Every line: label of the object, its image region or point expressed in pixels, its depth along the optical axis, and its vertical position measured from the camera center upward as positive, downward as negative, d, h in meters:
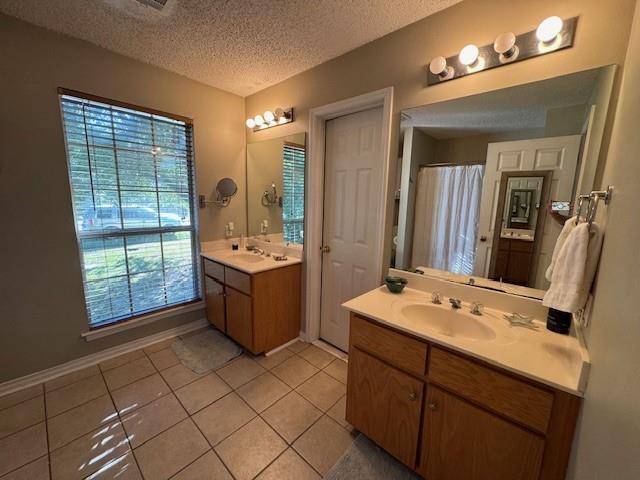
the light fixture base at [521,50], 1.09 +0.74
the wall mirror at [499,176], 1.14 +0.17
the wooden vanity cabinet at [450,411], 0.88 -0.83
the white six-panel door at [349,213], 1.93 -0.07
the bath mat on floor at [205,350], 2.11 -1.34
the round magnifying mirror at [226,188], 2.59 +0.13
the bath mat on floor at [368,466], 1.28 -1.35
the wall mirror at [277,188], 2.35 +0.13
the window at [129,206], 1.92 -0.07
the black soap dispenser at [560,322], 1.12 -0.49
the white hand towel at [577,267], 0.89 -0.20
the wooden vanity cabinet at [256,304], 2.09 -0.90
